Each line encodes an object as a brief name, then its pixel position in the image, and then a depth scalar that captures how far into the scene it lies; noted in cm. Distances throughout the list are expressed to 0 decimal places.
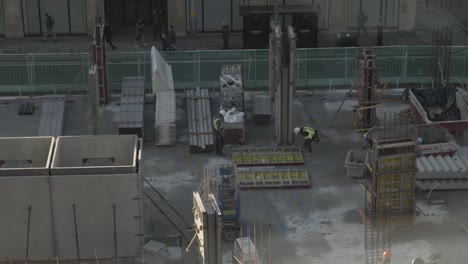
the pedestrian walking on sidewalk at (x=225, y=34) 4981
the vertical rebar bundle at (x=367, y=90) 3788
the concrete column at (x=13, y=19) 5153
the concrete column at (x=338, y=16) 5238
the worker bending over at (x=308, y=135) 3612
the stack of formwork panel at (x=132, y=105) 3716
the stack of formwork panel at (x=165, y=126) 3728
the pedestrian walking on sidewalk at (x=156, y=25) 5166
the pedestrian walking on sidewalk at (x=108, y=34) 5025
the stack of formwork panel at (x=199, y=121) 3681
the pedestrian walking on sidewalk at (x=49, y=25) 5109
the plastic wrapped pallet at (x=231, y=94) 3897
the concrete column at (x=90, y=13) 5050
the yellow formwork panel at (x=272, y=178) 3391
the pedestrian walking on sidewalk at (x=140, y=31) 5103
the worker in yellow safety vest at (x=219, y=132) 3631
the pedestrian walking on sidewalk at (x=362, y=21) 5191
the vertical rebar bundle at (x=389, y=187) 3000
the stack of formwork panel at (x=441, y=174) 3325
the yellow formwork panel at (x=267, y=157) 3553
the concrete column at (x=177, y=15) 5178
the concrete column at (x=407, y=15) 5278
